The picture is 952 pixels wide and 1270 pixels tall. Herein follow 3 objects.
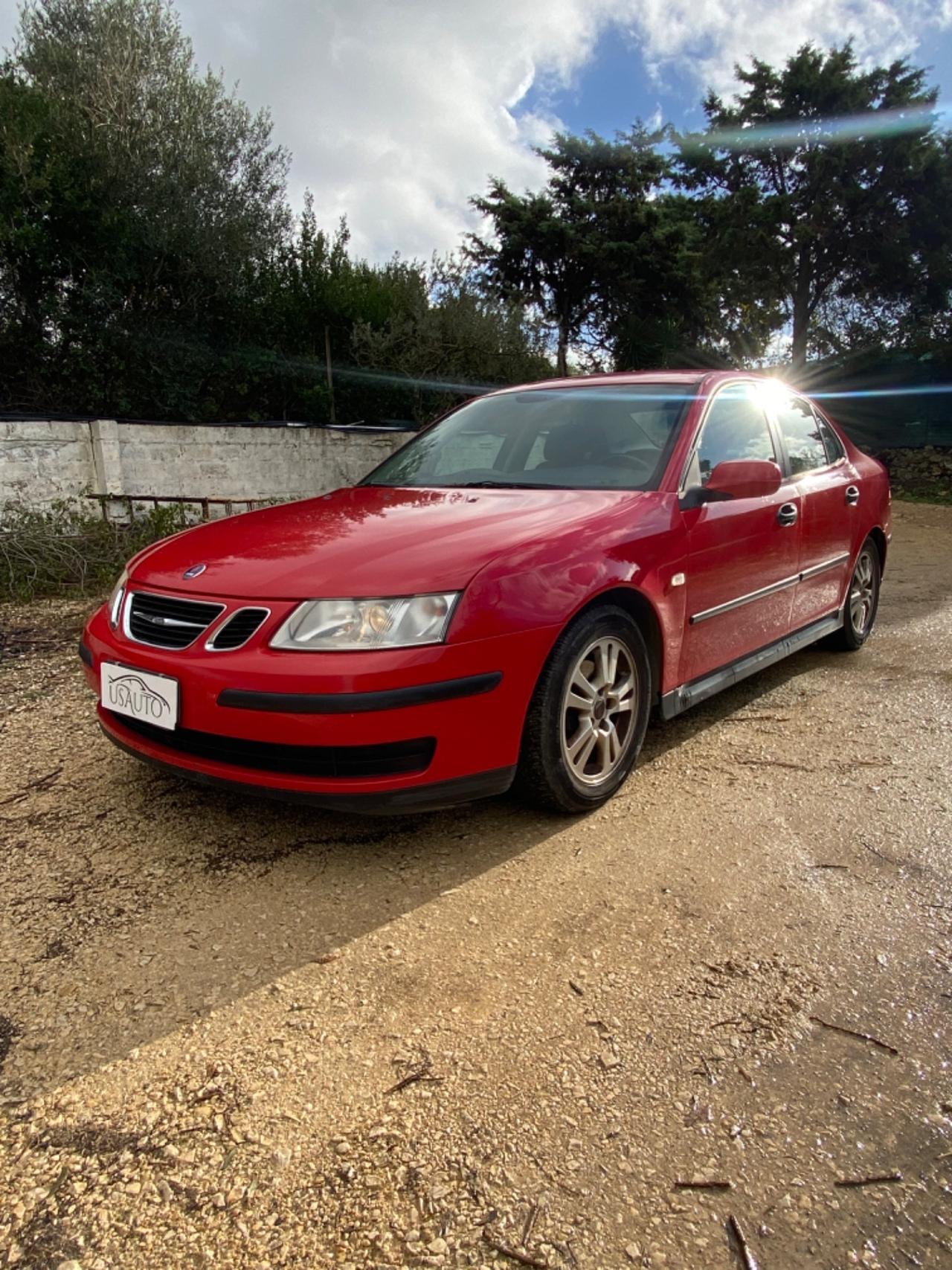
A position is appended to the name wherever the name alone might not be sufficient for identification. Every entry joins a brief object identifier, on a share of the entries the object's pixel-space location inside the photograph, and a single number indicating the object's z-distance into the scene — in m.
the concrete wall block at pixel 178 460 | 6.91
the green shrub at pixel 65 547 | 5.91
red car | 2.19
